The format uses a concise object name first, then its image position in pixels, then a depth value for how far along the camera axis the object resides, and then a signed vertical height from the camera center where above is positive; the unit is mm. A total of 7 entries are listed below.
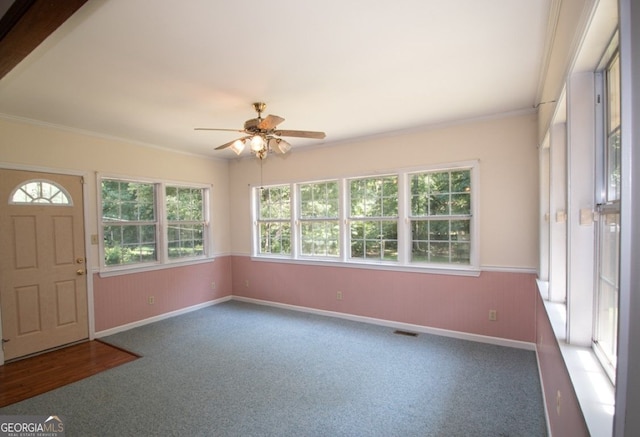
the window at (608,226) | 1244 -83
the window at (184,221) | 4895 -138
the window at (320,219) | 4746 -128
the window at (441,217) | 3783 -99
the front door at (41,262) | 3301 -533
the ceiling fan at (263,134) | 2650 +693
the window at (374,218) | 4246 -112
